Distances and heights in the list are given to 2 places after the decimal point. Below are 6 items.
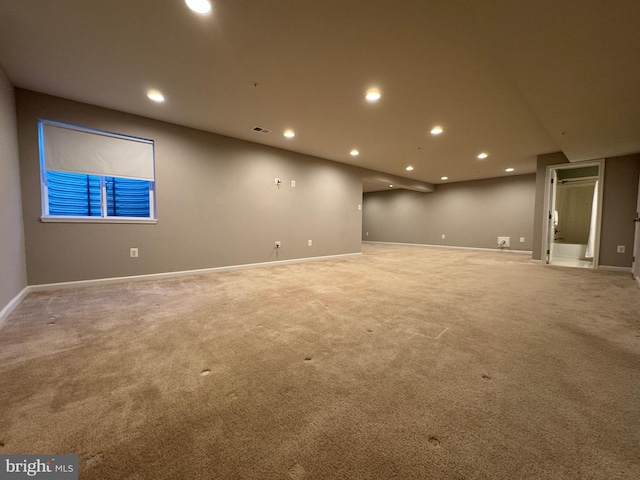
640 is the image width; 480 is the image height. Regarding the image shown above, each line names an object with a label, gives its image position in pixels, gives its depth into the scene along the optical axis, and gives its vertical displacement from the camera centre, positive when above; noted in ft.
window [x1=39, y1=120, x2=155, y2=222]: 10.80 +2.32
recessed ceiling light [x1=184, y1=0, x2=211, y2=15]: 5.96 +5.30
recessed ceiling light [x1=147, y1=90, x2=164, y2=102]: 10.22 +5.39
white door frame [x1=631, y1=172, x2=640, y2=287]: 13.24 -1.36
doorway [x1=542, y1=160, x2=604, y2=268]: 18.24 +1.23
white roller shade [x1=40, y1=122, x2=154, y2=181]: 10.73 +3.32
